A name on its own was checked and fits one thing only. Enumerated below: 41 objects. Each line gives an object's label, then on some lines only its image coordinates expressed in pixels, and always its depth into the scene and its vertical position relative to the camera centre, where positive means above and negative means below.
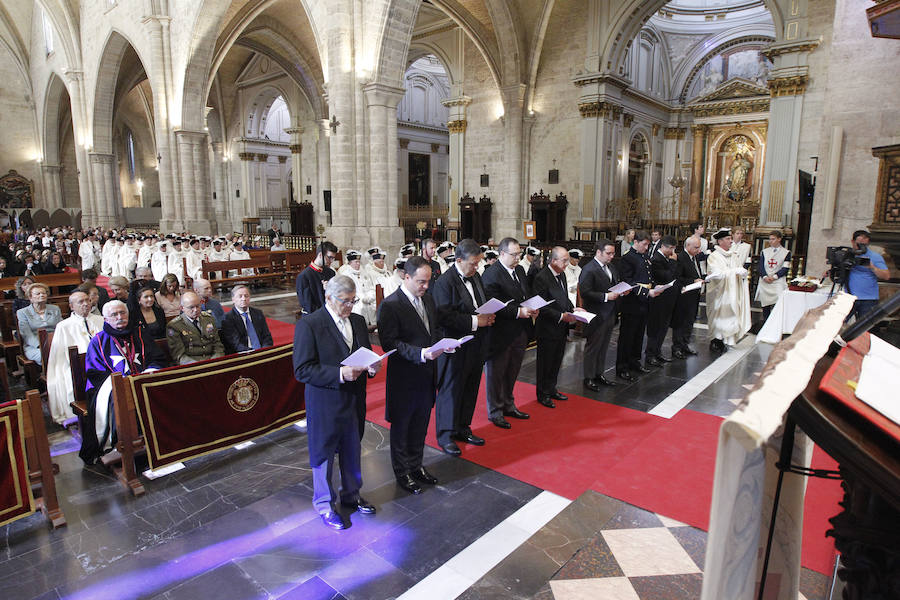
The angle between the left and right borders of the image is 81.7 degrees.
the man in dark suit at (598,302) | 6.33 -1.00
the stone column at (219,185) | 33.00 +2.13
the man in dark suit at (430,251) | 8.30 -0.51
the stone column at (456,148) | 21.88 +3.03
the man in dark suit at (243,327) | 5.49 -1.15
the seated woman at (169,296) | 6.91 -1.03
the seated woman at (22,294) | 6.93 -1.02
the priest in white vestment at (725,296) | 8.36 -1.21
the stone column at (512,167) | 20.03 +2.06
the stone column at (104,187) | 26.78 +1.61
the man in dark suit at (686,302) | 7.62 -1.23
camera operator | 6.75 -0.70
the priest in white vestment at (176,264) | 13.98 -1.22
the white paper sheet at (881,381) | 1.40 -0.48
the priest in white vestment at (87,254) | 17.44 -1.23
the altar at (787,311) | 7.83 -1.40
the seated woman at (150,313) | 5.32 -0.99
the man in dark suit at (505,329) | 5.20 -1.10
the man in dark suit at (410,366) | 3.98 -1.14
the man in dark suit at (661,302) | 7.30 -1.16
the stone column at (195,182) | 20.84 +1.47
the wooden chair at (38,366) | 5.77 -1.79
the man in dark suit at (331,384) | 3.46 -1.12
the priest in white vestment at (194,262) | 14.47 -1.21
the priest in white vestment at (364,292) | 9.54 -1.36
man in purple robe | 4.50 -1.32
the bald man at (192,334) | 5.12 -1.15
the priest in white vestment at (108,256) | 17.03 -1.25
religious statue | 25.89 +2.02
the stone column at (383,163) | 13.14 +1.44
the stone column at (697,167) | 25.96 +2.68
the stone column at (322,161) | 26.59 +2.97
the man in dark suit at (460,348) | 4.66 -1.17
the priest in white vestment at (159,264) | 14.09 -1.23
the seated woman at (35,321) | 6.35 -1.25
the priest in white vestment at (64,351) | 5.54 -1.42
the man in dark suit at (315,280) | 7.01 -0.82
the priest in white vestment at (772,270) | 9.74 -0.93
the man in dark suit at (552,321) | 5.58 -1.09
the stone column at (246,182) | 32.50 +2.26
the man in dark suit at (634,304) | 6.85 -1.09
